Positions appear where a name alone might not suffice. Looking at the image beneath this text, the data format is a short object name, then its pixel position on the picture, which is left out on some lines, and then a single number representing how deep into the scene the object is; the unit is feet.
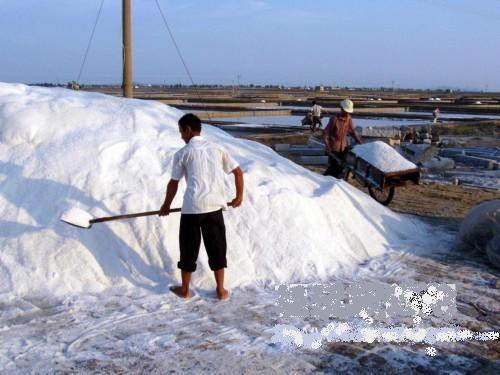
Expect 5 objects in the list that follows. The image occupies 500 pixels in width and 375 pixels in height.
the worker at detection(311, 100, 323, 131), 71.15
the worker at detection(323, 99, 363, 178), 25.44
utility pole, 28.32
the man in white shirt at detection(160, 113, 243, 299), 13.01
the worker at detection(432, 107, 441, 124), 87.68
